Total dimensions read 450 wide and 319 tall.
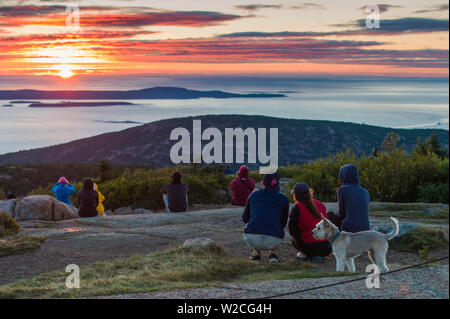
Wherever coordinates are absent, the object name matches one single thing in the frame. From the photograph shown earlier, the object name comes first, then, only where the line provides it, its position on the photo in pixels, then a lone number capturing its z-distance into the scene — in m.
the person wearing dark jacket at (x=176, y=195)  13.89
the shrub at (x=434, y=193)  15.07
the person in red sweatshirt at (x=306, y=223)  8.20
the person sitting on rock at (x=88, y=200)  13.21
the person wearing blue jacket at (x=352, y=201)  7.97
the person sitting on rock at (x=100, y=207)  13.84
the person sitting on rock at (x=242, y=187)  13.02
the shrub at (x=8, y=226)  11.28
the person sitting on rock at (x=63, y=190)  14.84
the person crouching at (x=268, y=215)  8.79
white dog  7.66
